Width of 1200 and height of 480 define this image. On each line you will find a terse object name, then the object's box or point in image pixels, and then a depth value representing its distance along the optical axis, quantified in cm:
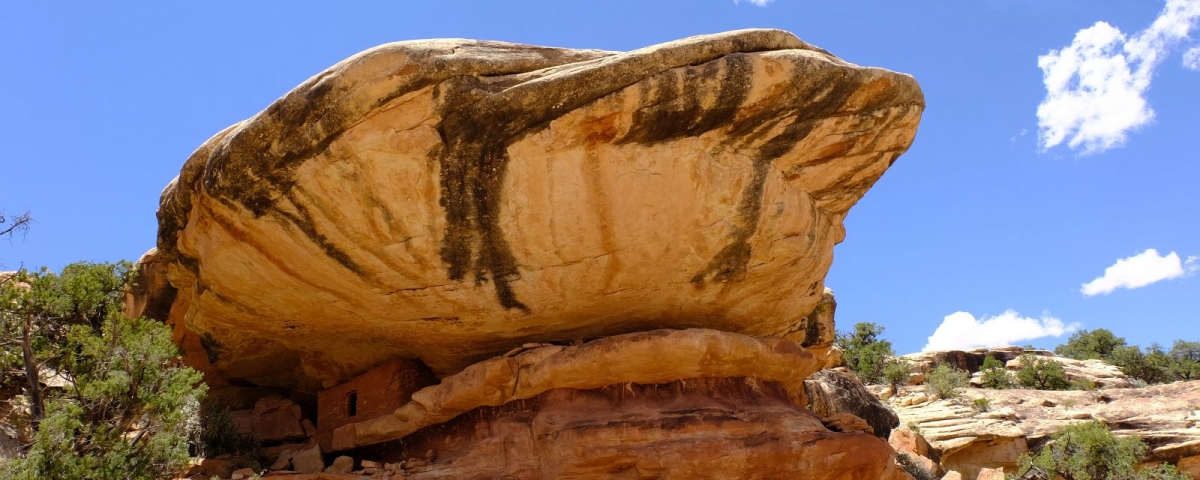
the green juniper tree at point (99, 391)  889
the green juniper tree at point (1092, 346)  4634
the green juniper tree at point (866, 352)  3428
